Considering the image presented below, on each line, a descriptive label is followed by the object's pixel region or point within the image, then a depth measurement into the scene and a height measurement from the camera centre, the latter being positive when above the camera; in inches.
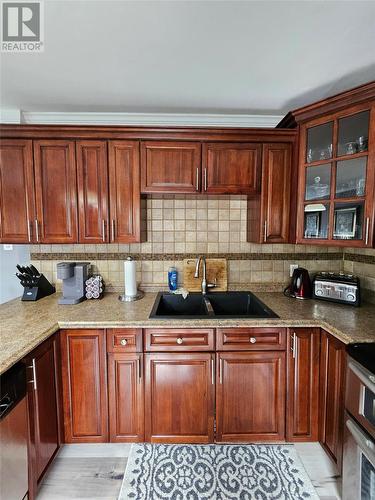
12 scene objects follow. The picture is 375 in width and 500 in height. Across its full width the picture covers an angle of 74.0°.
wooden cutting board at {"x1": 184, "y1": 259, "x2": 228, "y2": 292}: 91.4 -13.6
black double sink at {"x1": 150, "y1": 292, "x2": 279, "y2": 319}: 87.3 -23.5
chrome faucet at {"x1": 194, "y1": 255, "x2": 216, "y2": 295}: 88.7 -14.1
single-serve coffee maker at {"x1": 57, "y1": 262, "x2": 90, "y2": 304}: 78.4 -14.6
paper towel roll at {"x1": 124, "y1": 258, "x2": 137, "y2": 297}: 82.3 -13.5
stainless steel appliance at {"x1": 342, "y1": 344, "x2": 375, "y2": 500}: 46.6 -37.5
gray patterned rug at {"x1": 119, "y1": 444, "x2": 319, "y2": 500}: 57.6 -58.7
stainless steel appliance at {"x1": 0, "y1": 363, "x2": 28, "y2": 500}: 43.8 -36.6
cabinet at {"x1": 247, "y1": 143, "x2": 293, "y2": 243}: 78.4 +12.8
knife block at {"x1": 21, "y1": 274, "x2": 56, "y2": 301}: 81.2 -17.7
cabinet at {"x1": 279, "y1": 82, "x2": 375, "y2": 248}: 64.2 +19.1
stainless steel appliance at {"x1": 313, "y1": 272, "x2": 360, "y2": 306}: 74.7 -15.8
